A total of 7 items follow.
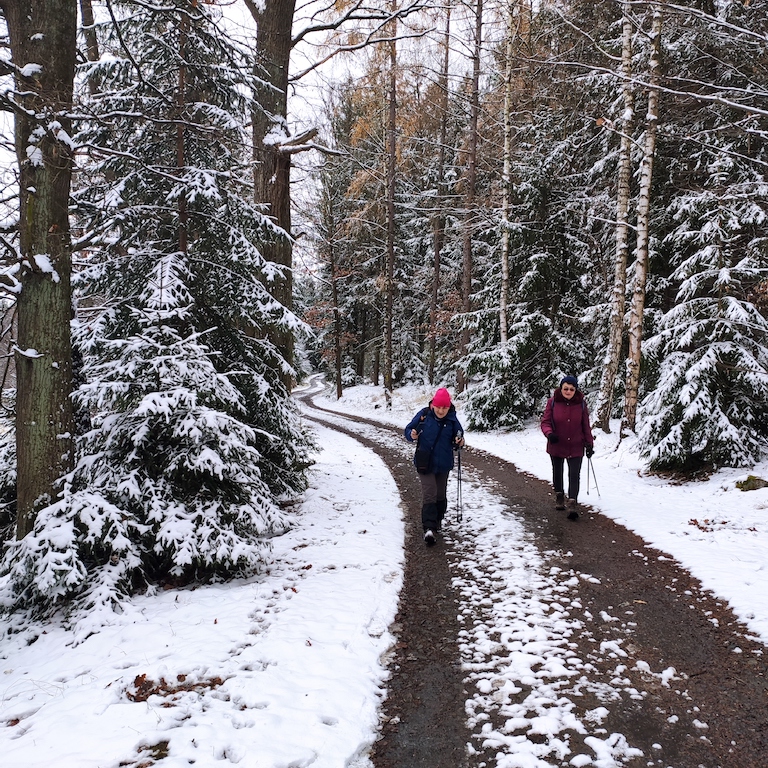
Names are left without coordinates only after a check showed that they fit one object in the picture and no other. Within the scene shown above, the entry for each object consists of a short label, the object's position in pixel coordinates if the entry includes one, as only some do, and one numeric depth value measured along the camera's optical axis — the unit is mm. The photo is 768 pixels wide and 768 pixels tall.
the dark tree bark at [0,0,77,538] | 5016
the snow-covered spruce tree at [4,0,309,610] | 5047
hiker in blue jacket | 6797
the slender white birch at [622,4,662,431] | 11141
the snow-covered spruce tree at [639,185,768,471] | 8805
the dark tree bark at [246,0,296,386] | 8062
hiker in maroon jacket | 7668
